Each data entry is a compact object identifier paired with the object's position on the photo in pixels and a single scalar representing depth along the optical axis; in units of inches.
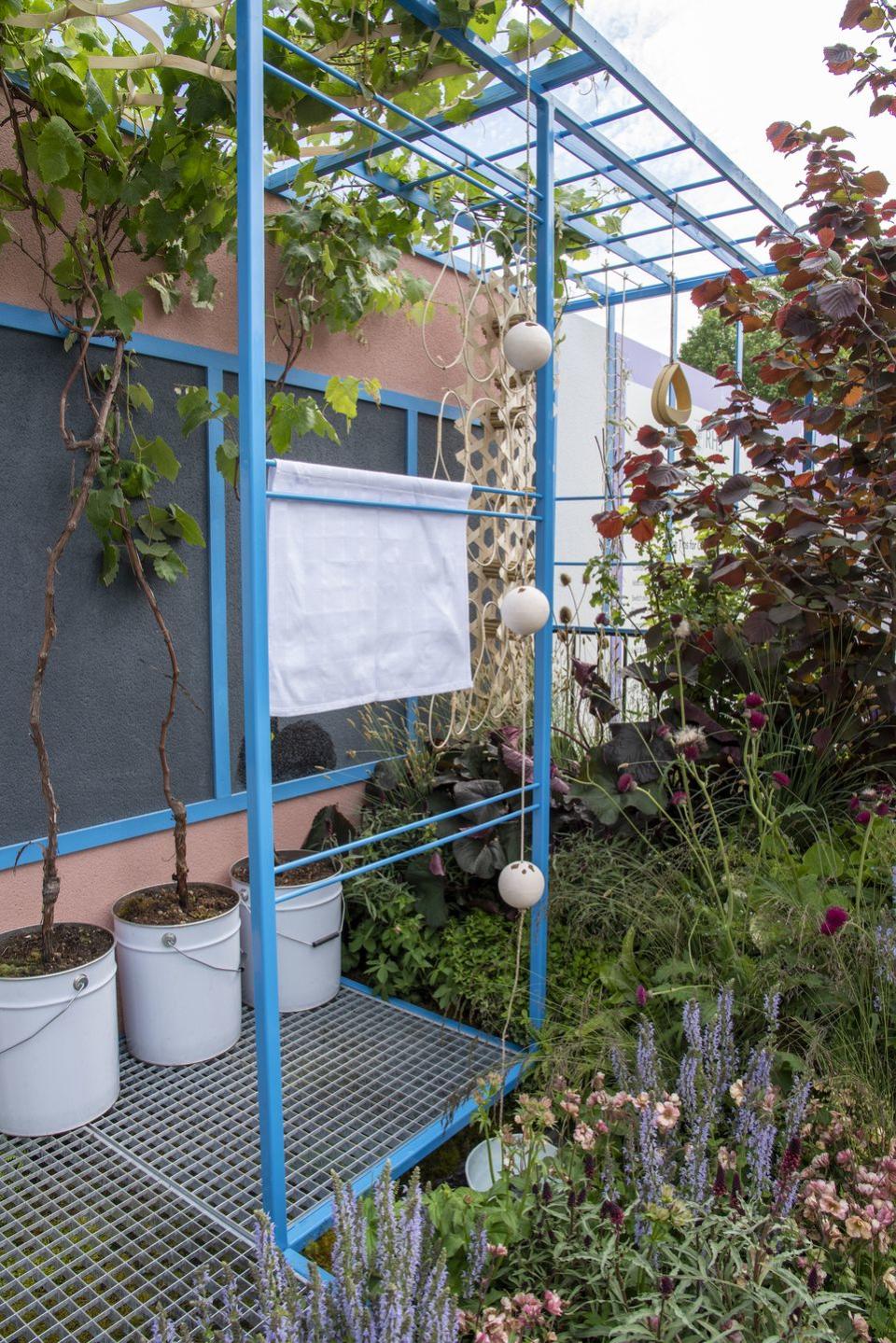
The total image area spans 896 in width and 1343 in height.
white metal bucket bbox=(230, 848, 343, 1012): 117.9
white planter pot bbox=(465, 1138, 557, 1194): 70.9
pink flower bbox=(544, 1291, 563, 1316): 52.7
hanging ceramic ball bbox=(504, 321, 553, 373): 92.7
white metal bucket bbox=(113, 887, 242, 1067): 105.4
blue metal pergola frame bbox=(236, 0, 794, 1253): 70.7
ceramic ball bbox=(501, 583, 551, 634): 94.2
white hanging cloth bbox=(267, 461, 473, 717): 77.3
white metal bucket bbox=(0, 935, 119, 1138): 92.7
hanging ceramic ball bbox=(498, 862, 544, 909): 95.8
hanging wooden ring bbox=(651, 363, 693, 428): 144.9
